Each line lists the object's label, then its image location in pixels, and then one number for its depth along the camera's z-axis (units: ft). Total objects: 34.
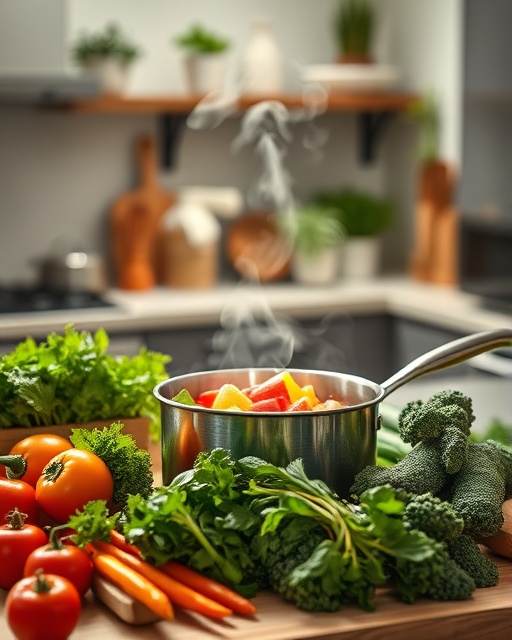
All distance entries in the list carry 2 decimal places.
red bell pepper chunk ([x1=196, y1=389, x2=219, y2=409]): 4.89
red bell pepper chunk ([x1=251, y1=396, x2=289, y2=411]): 4.71
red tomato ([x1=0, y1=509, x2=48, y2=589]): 4.34
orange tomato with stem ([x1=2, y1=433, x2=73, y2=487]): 4.82
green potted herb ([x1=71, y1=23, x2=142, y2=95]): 10.81
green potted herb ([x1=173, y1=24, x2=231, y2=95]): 11.21
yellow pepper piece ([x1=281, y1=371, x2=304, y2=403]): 4.88
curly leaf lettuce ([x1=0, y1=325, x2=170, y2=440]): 5.15
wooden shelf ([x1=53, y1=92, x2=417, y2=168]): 10.81
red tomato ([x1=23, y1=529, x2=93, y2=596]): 4.22
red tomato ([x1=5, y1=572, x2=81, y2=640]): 3.99
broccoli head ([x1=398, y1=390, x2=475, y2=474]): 4.57
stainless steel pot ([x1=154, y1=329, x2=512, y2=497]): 4.50
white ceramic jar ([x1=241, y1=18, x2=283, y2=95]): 11.58
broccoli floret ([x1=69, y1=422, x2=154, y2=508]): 4.69
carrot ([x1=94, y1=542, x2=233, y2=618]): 4.14
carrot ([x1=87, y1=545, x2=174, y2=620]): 4.10
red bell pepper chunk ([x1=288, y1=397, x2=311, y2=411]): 4.67
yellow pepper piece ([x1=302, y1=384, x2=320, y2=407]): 4.85
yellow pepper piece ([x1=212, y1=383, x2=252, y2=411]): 4.76
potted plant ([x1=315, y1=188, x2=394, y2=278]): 12.16
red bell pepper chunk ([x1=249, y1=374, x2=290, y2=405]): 4.85
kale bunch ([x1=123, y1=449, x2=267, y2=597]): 4.26
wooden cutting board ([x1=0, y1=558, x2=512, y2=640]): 4.08
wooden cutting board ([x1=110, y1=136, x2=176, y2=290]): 11.33
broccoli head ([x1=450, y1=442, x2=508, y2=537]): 4.46
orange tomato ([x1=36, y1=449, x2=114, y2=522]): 4.55
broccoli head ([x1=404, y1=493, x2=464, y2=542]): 4.28
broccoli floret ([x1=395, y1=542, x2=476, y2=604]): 4.21
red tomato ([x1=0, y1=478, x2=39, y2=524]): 4.58
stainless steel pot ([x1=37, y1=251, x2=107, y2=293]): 10.62
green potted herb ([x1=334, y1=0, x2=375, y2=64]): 12.18
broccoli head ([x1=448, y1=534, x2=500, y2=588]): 4.38
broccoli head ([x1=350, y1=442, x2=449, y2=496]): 4.54
